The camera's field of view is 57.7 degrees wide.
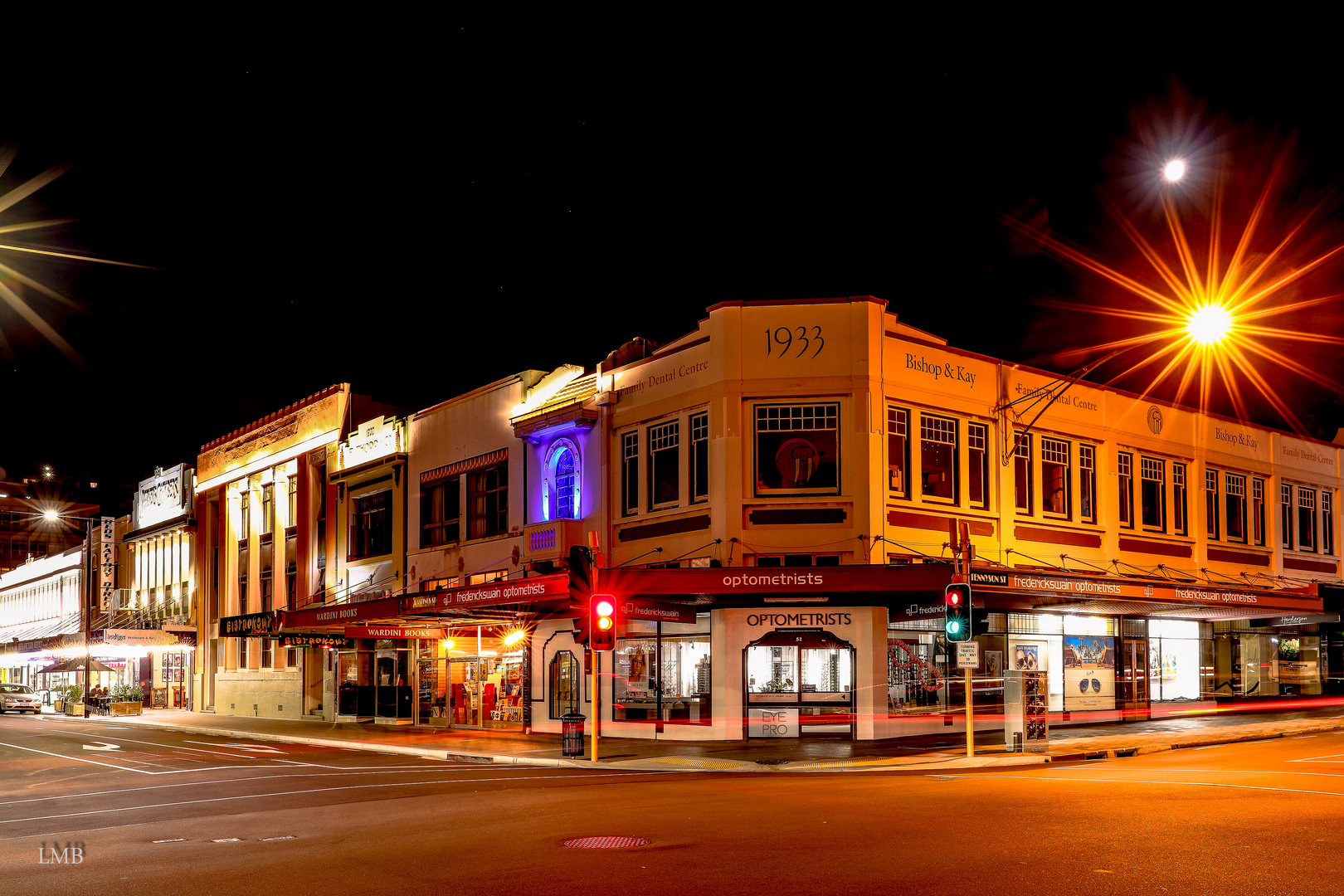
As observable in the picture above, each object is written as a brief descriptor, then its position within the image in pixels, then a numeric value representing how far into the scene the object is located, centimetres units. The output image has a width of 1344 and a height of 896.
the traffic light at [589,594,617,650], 2241
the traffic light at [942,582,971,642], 2112
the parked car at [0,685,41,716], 5362
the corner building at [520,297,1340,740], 2619
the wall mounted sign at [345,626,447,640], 3441
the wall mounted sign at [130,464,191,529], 5303
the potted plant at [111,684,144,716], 4769
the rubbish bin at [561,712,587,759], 2347
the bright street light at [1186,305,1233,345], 1730
